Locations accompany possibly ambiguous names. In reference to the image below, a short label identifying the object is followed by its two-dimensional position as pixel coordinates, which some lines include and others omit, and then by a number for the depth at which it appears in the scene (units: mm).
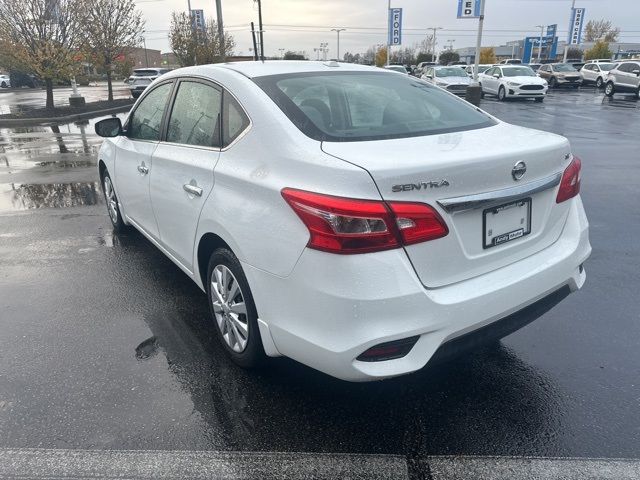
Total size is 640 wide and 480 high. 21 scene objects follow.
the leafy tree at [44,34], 17047
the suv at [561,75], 36969
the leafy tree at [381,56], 90438
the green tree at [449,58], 80994
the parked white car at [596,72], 34703
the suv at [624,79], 26938
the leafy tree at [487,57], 82750
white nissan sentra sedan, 2100
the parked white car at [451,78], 24859
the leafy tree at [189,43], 28172
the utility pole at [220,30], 30095
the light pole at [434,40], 98825
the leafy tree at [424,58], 80906
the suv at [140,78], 29045
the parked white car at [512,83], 25516
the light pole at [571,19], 53350
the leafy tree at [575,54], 73956
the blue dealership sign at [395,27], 46219
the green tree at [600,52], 65875
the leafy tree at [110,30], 21484
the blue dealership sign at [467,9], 21016
